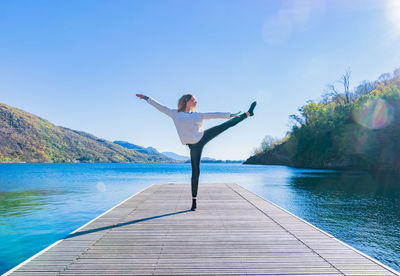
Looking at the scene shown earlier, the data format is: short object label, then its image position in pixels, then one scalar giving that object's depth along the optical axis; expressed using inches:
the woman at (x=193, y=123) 210.5
